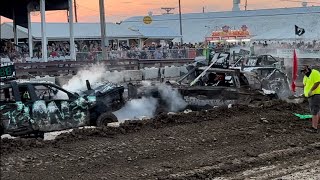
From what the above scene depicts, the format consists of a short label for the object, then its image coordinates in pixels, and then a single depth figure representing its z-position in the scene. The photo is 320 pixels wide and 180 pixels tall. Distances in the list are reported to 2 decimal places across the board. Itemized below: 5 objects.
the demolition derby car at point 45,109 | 11.03
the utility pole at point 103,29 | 29.44
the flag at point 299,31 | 44.39
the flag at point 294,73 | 20.40
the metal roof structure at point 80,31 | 45.41
